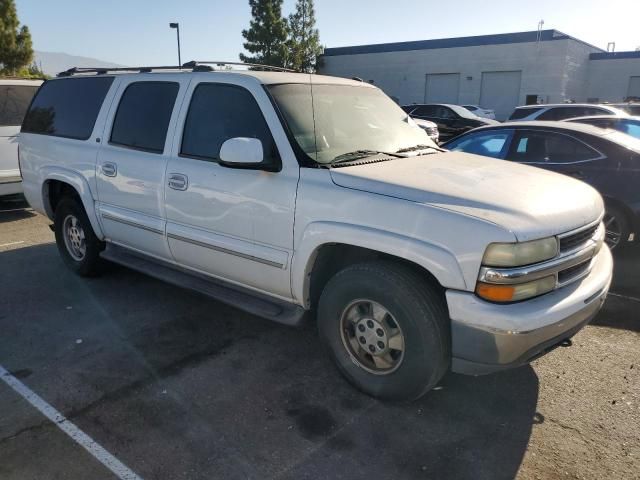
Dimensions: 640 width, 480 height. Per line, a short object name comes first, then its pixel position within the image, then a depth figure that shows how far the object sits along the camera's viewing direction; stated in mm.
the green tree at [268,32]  35688
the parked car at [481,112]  23906
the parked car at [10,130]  7608
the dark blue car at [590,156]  5680
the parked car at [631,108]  13630
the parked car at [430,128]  10897
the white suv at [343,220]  2711
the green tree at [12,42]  23891
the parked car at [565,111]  12461
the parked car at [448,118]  18375
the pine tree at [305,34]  38875
